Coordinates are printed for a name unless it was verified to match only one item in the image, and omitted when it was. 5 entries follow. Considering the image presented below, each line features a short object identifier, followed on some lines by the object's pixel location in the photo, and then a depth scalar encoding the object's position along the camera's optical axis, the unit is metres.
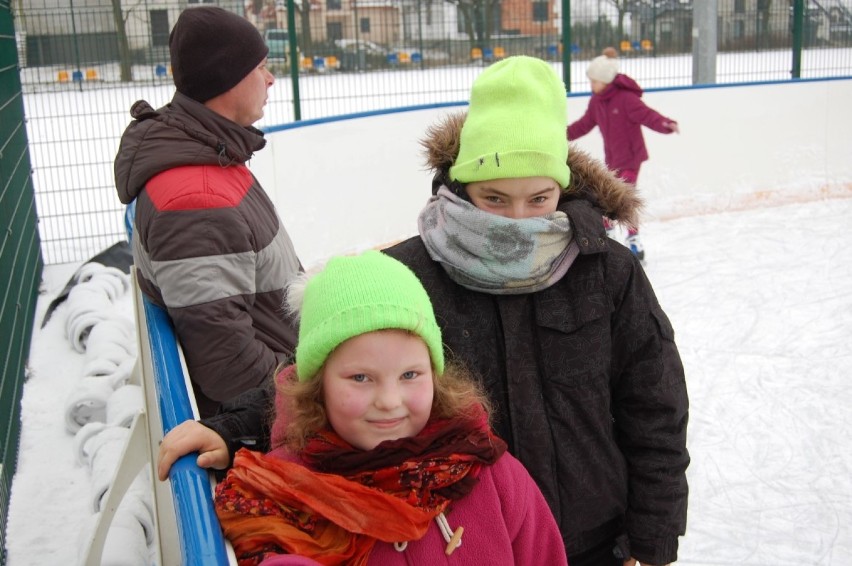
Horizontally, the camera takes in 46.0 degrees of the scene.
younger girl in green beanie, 1.21
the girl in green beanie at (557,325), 1.71
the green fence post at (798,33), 9.90
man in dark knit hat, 2.12
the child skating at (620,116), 7.48
